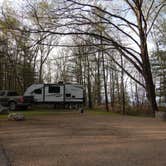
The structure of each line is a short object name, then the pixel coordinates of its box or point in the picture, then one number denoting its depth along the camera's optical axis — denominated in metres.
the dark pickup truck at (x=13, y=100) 19.02
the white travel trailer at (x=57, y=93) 21.02
